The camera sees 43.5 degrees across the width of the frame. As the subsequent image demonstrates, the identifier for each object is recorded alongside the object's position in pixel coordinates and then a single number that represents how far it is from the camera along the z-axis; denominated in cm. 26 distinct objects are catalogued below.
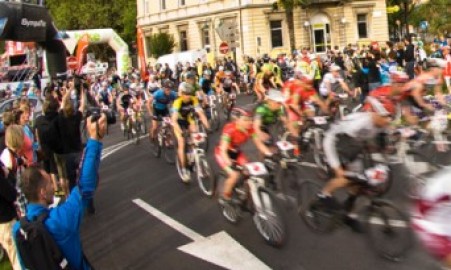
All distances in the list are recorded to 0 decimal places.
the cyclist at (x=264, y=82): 1669
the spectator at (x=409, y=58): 2009
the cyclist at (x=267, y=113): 852
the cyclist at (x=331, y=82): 1324
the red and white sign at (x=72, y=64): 2885
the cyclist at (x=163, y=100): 1384
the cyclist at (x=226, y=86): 1981
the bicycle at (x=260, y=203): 708
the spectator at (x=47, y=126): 896
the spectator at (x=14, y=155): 678
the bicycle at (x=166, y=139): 1357
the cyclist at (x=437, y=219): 314
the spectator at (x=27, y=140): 749
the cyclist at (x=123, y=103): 1871
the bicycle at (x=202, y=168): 989
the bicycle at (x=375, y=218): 613
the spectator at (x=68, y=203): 359
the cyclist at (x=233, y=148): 792
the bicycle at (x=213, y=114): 1755
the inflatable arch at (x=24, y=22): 1473
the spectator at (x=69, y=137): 891
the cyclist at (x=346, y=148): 689
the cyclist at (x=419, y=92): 947
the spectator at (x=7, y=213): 583
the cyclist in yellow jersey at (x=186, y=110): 1129
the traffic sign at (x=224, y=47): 3019
